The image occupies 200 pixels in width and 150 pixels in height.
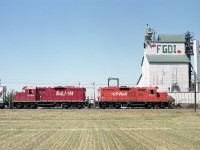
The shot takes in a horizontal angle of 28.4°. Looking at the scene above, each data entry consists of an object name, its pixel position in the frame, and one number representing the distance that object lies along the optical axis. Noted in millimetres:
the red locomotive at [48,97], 67188
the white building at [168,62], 101125
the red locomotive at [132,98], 67500
